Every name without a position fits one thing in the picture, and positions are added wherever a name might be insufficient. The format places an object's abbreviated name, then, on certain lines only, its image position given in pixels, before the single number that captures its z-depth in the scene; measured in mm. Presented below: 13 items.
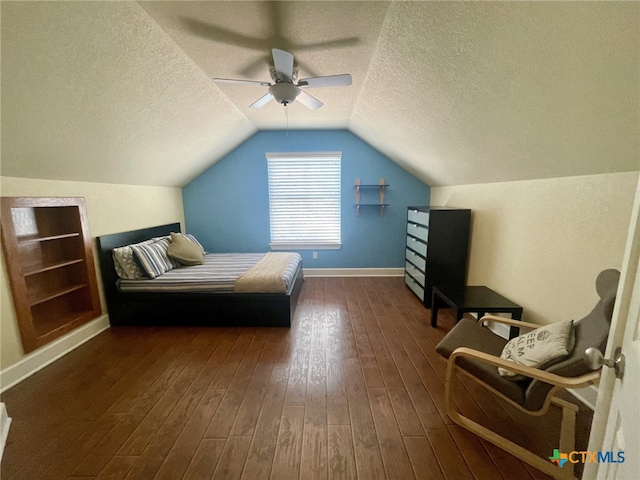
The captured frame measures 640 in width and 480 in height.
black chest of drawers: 3014
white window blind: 4250
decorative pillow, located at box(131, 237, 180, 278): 2887
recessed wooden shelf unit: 1988
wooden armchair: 1235
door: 647
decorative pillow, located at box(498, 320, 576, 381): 1326
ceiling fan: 1882
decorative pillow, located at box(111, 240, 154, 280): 2805
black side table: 2168
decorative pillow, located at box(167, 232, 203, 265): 3371
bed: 2793
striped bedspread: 2811
